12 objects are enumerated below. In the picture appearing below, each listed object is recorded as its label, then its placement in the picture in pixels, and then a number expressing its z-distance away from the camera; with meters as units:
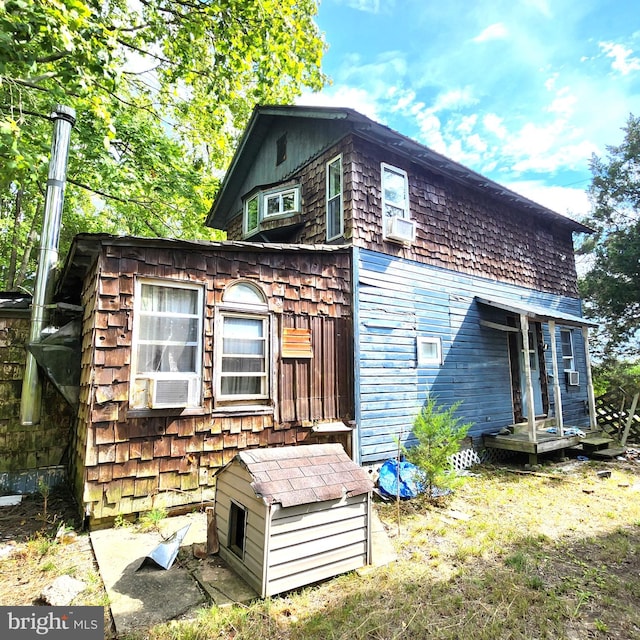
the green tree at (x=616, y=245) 14.59
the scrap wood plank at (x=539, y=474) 7.11
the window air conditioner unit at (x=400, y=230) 7.62
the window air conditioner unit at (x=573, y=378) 11.12
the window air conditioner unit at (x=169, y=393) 4.84
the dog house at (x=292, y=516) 3.25
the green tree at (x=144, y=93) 5.25
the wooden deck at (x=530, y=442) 7.86
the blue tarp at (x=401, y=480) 5.97
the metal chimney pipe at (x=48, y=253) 5.36
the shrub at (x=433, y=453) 5.82
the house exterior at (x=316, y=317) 4.92
